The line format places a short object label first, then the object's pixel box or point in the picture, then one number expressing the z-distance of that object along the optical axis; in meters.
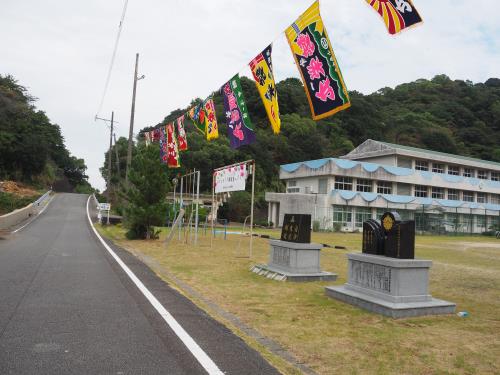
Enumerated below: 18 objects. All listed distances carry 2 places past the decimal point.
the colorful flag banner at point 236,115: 13.21
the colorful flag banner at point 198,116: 16.56
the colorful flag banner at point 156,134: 21.84
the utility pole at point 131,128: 27.57
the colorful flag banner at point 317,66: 8.38
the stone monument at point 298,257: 10.19
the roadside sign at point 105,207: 29.77
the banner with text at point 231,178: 15.43
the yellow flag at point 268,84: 11.09
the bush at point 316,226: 46.06
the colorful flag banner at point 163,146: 20.64
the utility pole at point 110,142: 47.04
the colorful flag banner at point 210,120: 15.73
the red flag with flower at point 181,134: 18.44
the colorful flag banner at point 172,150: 19.73
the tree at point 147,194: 20.47
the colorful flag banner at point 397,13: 6.38
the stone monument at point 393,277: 6.85
